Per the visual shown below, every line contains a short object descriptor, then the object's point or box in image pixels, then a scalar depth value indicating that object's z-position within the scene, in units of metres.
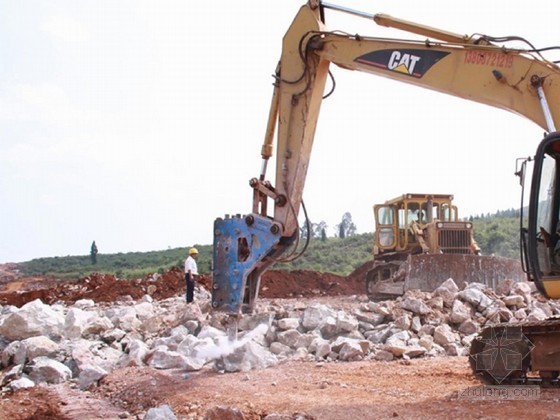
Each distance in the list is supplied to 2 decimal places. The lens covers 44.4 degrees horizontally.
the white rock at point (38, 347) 9.63
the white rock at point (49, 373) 8.76
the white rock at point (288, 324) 10.54
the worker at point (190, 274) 15.66
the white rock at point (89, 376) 8.42
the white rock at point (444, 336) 10.27
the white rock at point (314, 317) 10.75
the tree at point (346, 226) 64.38
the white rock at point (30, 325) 10.70
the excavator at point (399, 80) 6.30
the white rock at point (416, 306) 11.30
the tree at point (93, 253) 54.19
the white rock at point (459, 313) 11.37
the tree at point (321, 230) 59.09
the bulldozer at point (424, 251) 15.95
